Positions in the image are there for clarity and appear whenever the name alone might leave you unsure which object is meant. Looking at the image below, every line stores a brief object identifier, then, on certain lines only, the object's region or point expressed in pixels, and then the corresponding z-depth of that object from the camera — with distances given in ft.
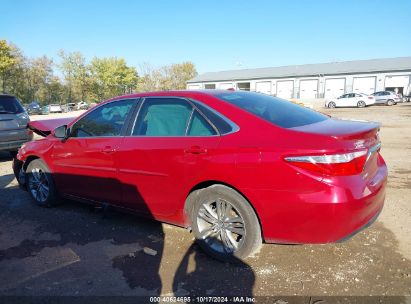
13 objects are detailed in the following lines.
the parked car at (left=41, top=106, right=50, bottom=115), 155.94
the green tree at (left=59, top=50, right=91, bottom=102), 188.14
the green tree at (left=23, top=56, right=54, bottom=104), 184.58
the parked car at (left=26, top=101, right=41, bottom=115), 145.07
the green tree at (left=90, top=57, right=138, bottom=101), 197.98
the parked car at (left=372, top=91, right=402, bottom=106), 107.34
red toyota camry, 9.41
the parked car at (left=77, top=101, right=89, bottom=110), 186.52
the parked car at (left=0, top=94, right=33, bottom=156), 28.30
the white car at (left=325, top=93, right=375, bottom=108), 105.91
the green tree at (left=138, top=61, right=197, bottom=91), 225.97
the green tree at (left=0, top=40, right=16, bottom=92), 141.49
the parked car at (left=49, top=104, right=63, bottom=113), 158.40
